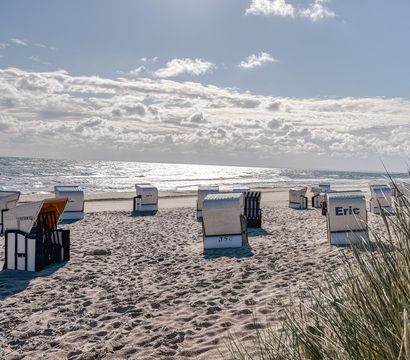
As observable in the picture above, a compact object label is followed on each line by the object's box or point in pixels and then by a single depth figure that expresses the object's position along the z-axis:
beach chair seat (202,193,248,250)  10.56
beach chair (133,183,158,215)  20.48
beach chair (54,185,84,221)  17.67
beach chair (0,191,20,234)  13.98
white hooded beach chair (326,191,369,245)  9.91
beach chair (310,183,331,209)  21.54
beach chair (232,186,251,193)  18.12
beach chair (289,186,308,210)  21.61
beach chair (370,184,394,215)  16.31
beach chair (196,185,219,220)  17.64
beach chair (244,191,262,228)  14.42
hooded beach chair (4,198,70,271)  8.56
